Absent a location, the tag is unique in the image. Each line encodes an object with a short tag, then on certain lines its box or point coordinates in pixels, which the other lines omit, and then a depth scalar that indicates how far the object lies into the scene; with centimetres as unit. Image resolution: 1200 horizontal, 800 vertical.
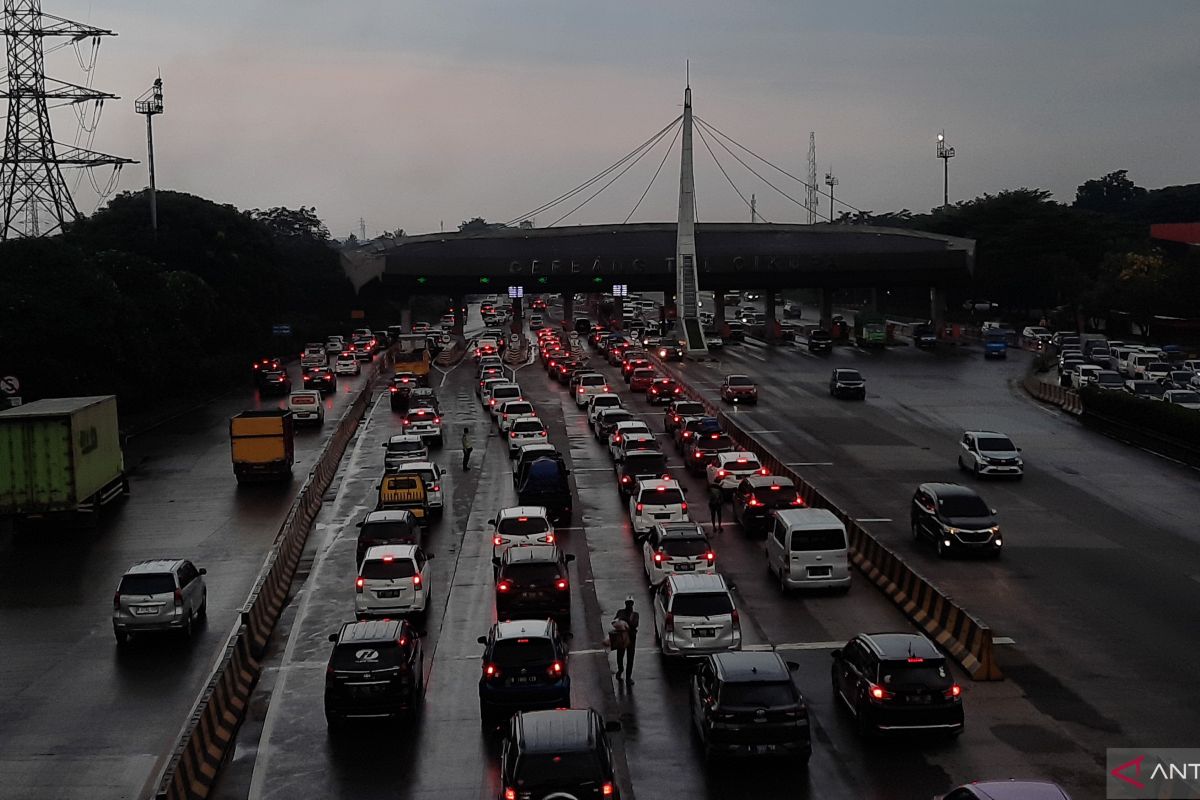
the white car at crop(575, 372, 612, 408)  6688
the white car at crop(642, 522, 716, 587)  2842
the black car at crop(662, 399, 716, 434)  5441
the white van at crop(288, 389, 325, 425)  6209
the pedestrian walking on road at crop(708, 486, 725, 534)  3600
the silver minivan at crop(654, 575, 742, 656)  2316
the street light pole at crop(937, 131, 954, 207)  16075
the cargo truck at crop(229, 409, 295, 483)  4653
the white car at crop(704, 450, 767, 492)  4019
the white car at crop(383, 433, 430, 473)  4538
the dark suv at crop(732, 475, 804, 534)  3538
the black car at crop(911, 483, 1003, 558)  3266
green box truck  3734
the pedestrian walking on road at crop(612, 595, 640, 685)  2274
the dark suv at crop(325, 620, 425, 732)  2028
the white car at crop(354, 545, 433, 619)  2716
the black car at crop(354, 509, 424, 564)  3144
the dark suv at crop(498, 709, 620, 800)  1517
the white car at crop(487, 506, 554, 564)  3078
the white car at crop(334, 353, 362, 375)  8850
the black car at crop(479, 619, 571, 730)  2031
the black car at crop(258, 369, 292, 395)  7894
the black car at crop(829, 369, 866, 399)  6912
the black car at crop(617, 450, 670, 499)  4172
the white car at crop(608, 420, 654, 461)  4803
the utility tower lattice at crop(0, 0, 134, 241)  8694
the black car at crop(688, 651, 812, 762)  1805
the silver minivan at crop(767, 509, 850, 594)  2867
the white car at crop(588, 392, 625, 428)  5825
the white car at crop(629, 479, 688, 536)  3475
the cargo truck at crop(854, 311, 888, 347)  10519
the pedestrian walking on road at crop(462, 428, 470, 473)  4899
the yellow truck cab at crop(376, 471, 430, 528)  3769
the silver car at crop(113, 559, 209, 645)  2634
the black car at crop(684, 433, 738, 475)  4562
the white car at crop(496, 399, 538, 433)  5662
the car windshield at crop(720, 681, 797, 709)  1811
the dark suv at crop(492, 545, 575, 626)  2617
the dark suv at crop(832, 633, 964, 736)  1903
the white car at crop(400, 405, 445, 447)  5469
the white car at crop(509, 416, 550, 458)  4994
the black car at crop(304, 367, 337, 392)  7712
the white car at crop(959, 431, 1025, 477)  4434
